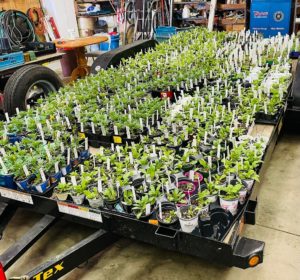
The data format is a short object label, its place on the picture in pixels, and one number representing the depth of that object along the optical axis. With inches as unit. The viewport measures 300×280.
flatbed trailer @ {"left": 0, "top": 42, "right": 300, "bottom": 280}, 62.0
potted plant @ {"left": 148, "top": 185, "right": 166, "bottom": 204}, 70.2
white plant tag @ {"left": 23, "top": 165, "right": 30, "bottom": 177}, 81.1
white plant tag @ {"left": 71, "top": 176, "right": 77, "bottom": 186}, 75.8
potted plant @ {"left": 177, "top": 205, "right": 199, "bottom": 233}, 63.8
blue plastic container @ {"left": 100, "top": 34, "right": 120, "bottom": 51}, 307.1
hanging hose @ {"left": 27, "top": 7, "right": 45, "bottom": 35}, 305.4
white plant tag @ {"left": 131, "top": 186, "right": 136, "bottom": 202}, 70.6
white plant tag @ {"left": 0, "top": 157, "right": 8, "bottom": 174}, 82.8
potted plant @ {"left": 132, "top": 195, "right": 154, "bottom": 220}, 67.4
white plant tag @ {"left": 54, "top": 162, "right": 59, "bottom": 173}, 84.9
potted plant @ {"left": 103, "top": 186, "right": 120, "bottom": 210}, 72.2
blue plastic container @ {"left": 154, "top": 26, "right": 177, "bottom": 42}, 283.4
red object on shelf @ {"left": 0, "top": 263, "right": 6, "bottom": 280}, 56.6
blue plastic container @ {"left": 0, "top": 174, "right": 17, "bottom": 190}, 82.4
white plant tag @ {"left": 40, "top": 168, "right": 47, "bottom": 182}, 79.9
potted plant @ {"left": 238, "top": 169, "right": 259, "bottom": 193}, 73.5
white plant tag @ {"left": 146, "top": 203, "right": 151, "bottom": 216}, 67.4
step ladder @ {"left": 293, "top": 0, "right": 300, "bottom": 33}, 276.1
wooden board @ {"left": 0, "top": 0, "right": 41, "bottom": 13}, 293.4
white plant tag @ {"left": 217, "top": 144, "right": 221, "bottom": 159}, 83.7
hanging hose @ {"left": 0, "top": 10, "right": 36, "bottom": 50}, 184.1
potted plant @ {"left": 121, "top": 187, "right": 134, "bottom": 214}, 70.1
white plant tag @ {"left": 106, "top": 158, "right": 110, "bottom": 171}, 82.4
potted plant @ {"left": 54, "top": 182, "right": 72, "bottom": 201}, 77.4
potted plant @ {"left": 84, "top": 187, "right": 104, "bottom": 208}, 72.2
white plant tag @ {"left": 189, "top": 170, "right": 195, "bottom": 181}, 78.9
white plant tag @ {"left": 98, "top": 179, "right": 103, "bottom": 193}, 73.9
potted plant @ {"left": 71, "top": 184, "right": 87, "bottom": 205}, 74.2
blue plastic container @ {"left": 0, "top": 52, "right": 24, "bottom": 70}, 159.5
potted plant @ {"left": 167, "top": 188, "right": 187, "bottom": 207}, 70.6
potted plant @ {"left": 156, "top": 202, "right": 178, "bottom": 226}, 65.4
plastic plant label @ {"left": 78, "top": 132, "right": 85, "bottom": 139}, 109.0
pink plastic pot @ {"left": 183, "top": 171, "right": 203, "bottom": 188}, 78.0
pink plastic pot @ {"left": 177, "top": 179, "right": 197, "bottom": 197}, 74.1
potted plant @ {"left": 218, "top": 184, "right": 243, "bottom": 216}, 68.3
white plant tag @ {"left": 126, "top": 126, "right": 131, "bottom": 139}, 101.3
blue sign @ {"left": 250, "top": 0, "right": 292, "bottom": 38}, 278.2
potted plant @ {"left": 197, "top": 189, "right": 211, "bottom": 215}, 67.9
